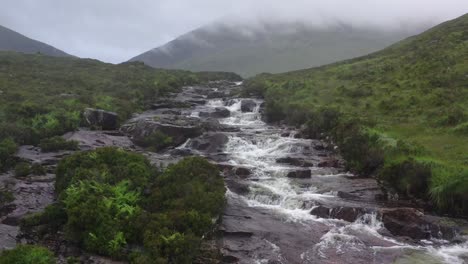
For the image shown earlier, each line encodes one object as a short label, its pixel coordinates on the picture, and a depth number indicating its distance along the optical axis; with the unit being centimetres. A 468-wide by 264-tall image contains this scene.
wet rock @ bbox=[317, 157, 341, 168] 2717
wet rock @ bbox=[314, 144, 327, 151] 3132
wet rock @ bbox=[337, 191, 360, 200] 2131
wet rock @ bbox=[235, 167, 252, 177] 2525
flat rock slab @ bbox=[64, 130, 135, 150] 3001
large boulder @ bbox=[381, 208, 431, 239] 1748
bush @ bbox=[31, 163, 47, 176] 2214
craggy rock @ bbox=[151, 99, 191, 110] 5053
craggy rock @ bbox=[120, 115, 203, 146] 3375
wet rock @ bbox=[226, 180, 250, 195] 2214
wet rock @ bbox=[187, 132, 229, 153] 3241
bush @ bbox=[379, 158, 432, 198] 2114
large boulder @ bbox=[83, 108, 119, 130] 3588
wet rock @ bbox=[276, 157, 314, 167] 2743
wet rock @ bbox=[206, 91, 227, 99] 6199
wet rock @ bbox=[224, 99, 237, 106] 5456
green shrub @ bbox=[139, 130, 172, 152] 3244
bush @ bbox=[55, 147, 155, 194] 1827
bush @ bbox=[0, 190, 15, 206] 1784
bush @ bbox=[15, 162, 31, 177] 2173
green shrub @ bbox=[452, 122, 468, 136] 2664
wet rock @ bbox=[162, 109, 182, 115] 4641
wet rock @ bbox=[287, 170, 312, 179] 2452
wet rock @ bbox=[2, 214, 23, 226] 1598
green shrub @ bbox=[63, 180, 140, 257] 1422
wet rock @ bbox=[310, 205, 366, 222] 1900
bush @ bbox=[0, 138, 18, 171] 2316
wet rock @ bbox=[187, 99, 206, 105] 5528
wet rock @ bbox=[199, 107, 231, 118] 4753
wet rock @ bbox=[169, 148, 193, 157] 3048
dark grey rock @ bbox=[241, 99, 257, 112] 5078
